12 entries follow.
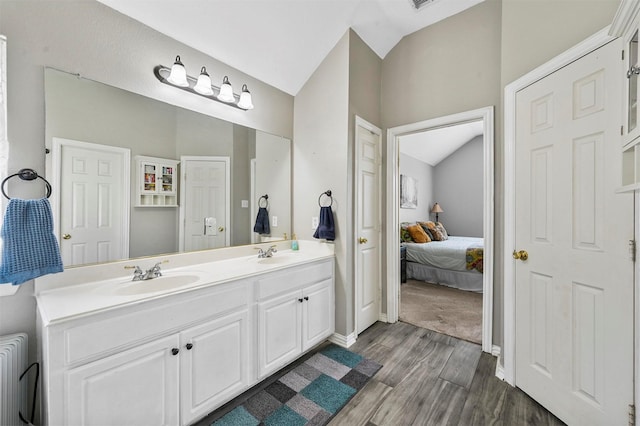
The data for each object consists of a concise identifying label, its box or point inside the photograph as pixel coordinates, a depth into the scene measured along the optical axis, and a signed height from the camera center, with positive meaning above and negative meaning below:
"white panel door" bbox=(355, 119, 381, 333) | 2.52 -0.14
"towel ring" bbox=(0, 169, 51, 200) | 1.27 +0.18
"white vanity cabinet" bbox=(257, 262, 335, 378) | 1.80 -0.78
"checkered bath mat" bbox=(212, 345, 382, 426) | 1.56 -1.22
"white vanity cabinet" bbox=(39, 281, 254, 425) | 1.06 -0.72
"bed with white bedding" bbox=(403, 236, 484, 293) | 3.88 -0.81
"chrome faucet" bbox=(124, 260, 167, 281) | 1.59 -0.38
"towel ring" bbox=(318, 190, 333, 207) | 2.43 +0.15
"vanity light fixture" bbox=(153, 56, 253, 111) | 1.78 +0.93
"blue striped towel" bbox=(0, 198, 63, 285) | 1.15 -0.14
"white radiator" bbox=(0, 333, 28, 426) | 1.12 -0.73
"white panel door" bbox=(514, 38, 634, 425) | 1.31 -0.20
